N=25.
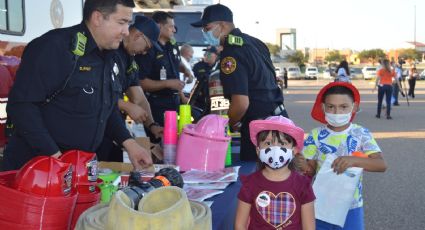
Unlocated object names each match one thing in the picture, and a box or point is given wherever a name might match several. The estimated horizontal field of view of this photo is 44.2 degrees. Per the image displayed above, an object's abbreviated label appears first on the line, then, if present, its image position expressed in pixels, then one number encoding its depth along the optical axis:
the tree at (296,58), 90.88
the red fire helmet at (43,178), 1.65
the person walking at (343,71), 14.02
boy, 2.90
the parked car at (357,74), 59.19
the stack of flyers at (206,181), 2.67
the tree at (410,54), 89.19
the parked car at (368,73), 51.19
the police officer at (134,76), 3.69
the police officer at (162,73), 5.03
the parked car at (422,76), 51.19
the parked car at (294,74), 58.28
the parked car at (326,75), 57.71
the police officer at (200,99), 4.32
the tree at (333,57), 96.44
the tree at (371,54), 92.59
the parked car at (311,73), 57.09
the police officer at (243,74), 3.67
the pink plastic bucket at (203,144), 3.22
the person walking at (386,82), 14.35
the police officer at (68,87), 2.37
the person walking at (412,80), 23.39
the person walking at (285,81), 34.85
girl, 2.29
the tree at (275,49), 98.65
